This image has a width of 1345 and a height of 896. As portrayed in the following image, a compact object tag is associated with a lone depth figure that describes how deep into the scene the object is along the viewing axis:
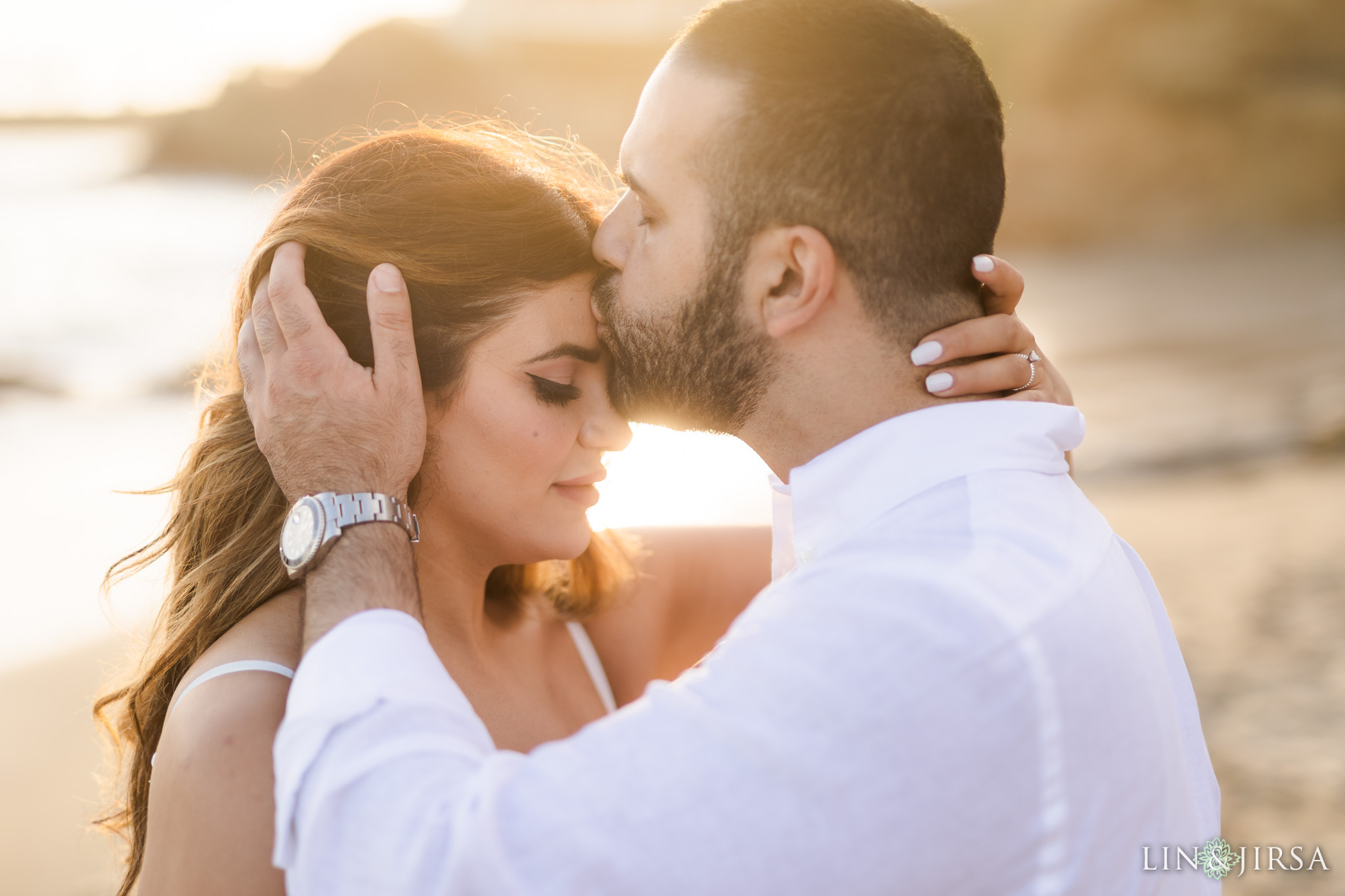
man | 1.32
